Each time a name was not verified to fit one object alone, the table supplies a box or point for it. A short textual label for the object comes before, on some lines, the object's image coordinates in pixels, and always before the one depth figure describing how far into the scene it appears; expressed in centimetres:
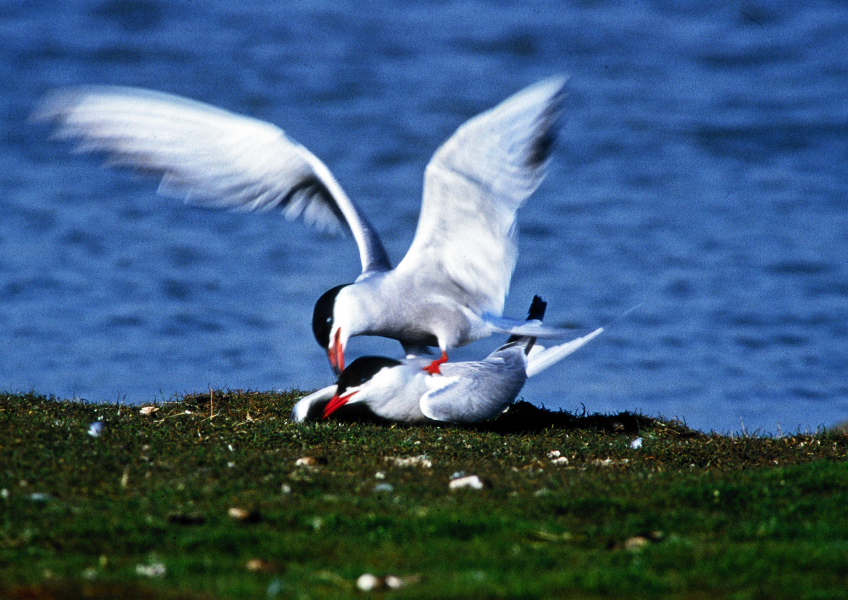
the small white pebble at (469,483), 1188
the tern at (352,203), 1603
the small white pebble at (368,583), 845
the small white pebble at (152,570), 851
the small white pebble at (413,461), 1323
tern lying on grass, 1619
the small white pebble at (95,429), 1373
